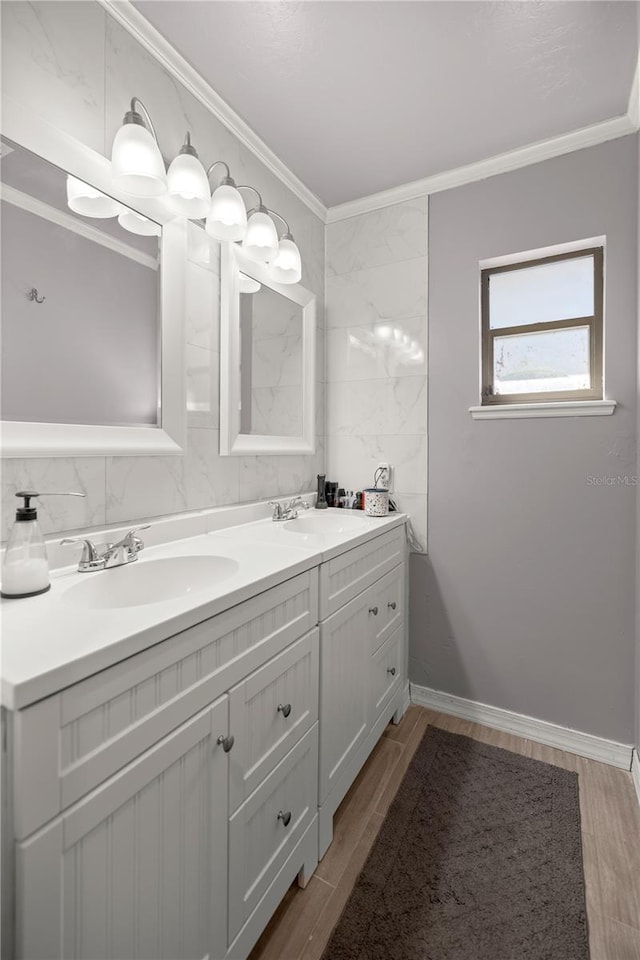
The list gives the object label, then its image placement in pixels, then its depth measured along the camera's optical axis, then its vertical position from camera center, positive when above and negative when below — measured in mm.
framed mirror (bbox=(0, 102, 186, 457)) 1018 +460
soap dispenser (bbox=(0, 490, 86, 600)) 864 -173
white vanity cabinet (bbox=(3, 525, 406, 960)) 573 -556
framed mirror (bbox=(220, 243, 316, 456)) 1612 +490
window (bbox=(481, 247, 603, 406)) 1817 +653
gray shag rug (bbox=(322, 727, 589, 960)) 1086 -1160
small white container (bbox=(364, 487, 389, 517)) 1951 -120
